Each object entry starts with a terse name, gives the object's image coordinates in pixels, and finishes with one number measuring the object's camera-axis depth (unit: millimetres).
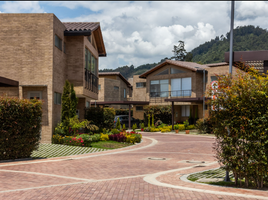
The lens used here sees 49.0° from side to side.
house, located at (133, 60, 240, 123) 36875
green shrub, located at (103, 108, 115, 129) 23516
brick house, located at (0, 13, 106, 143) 17984
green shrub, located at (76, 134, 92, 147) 17100
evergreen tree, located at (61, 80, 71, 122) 18594
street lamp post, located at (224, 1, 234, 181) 9016
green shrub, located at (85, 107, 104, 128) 23094
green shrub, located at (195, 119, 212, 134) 29344
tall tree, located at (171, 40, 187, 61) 87500
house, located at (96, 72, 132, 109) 47188
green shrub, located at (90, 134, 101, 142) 18562
